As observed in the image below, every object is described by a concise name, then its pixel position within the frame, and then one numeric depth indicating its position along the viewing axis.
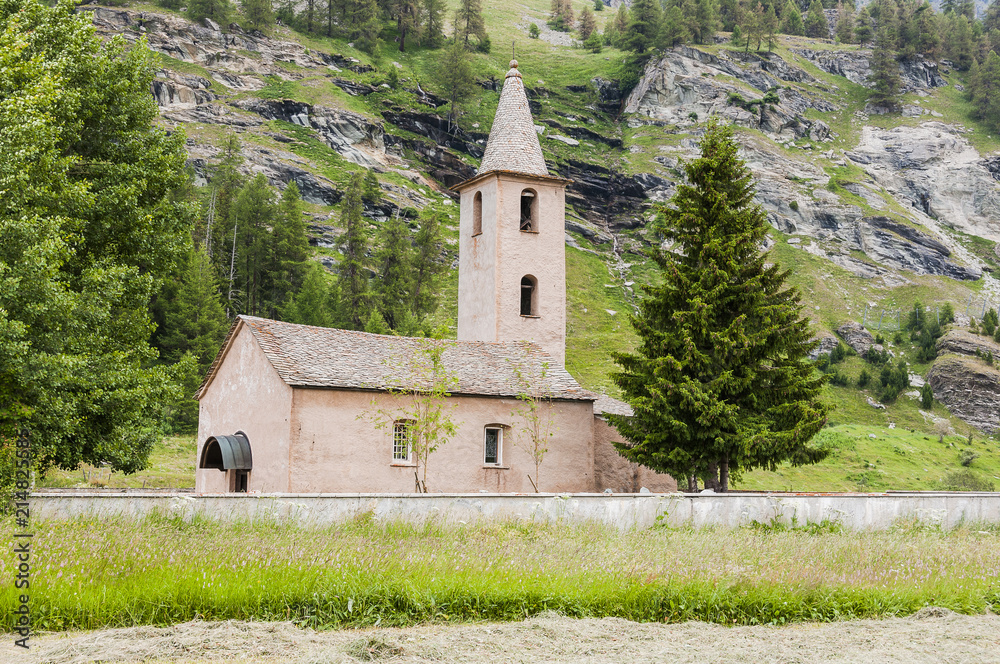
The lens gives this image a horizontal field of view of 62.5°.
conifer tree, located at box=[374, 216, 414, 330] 57.31
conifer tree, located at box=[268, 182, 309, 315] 59.25
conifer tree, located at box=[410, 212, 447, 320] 59.75
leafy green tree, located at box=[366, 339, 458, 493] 23.70
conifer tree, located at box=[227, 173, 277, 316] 59.06
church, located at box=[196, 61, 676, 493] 23.88
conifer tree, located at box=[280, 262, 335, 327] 52.62
